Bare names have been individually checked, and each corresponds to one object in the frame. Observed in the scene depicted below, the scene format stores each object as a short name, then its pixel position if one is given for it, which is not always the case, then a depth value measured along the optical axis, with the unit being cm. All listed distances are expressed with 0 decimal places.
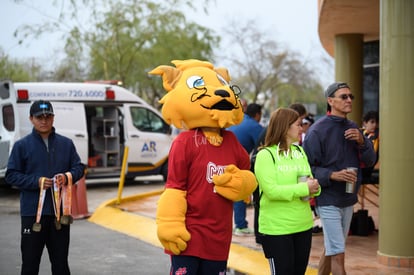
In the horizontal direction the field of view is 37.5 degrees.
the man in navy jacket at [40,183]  515
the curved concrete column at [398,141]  660
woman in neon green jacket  465
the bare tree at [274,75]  4316
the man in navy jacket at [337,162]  541
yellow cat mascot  420
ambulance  1448
